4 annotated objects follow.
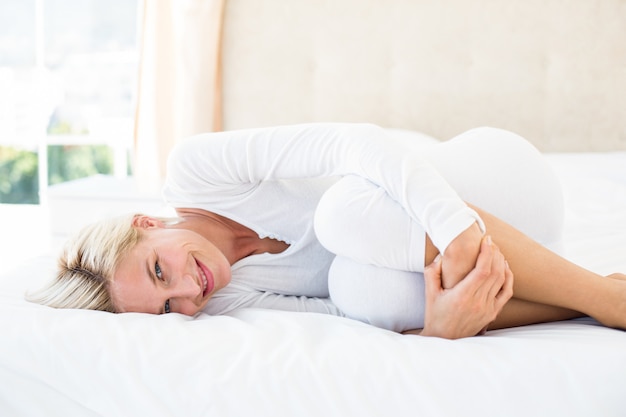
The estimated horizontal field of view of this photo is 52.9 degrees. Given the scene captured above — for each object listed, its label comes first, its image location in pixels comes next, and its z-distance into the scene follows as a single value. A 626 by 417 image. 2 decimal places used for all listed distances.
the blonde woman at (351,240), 1.02
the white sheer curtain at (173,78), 2.79
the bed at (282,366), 0.88
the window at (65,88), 3.86
